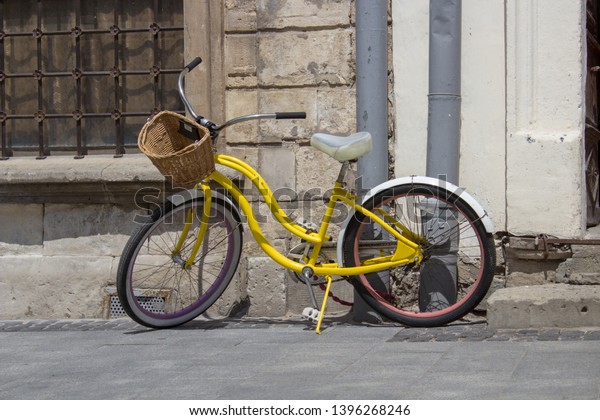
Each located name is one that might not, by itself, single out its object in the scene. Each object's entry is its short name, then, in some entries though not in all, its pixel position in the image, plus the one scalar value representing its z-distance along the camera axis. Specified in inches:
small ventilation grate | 403.4
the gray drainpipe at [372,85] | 382.2
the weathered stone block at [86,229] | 415.8
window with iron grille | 425.4
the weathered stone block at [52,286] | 415.8
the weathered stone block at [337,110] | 395.1
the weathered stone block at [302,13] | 394.7
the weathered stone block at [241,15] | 402.3
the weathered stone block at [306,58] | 395.1
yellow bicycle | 347.1
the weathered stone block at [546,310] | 333.1
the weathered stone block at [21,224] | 421.6
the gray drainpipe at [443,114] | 373.1
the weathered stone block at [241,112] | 403.1
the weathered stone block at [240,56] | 403.6
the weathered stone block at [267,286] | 395.4
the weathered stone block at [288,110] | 398.3
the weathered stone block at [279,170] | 399.6
